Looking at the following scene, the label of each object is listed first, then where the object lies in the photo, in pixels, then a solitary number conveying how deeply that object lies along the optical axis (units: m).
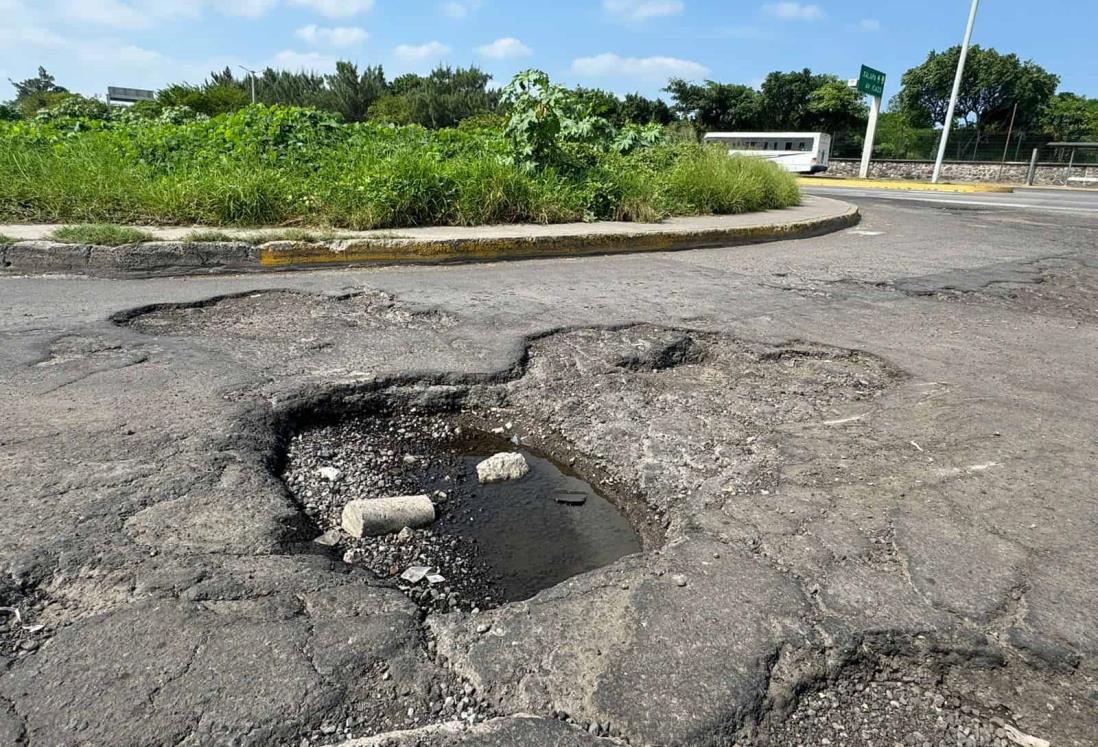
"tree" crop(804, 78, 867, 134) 49.19
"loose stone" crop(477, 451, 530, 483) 2.46
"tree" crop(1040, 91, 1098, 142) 41.69
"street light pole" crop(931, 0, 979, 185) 20.62
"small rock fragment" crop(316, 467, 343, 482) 2.36
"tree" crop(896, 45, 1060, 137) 45.81
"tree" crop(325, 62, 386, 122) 49.38
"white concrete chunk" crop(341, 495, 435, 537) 2.03
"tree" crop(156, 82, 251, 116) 31.64
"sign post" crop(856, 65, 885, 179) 25.17
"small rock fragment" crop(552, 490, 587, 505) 2.33
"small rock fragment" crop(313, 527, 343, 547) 1.96
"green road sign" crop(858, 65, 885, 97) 25.12
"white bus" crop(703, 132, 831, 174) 34.06
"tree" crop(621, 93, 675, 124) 55.12
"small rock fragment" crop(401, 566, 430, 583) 1.84
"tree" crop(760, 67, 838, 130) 52.38
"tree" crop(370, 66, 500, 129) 47.25
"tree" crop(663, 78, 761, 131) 53.62
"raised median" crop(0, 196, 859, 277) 5.19
